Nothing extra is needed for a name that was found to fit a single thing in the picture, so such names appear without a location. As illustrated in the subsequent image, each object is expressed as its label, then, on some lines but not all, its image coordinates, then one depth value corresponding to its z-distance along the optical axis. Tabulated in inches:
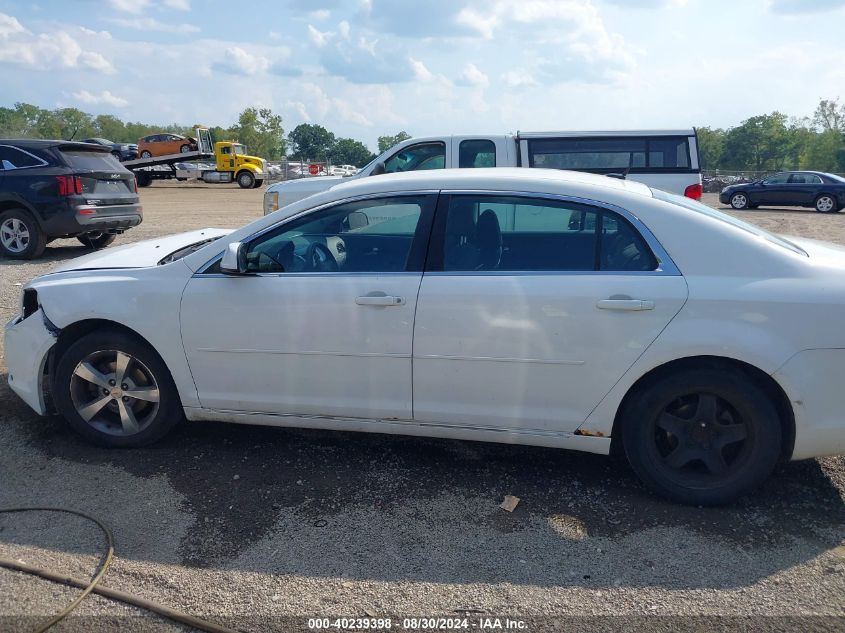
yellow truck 1470.2
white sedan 128.6
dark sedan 942.4
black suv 408.5
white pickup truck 397.7
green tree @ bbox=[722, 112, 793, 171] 3149.6
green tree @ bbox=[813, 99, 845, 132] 3029.0
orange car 1499.8
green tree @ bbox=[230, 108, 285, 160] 2947.8
